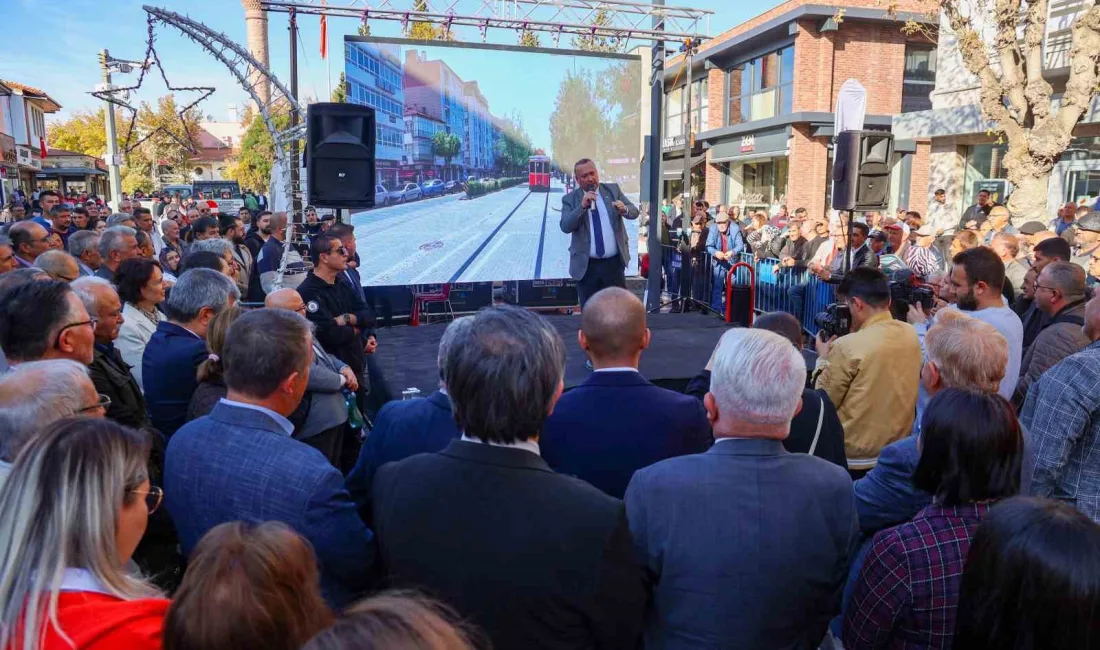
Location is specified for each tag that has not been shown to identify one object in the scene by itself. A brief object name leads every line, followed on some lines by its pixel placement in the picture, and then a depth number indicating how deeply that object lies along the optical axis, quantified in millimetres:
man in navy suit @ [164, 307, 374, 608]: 1769
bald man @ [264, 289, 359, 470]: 3053
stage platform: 5664
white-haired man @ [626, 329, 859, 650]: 1661
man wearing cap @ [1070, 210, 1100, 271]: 6277
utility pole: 16281
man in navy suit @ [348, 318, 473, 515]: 2053
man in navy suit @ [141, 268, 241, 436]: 3016
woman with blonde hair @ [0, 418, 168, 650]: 1178
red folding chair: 9492
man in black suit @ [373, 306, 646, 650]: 1422
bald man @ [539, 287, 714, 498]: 2080
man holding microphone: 6891
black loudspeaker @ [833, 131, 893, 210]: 6840
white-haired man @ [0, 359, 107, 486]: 1766
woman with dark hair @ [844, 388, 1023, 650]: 1677
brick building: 18906
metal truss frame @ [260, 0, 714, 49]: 8102
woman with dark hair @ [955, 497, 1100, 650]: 1240
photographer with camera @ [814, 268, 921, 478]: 3244
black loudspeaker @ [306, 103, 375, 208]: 6043
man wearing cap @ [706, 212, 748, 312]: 9203
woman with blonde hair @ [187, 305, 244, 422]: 2676
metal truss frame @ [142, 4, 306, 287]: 8805
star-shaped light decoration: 9414
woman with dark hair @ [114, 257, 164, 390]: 3705
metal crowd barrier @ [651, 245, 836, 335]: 8133
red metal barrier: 8547
